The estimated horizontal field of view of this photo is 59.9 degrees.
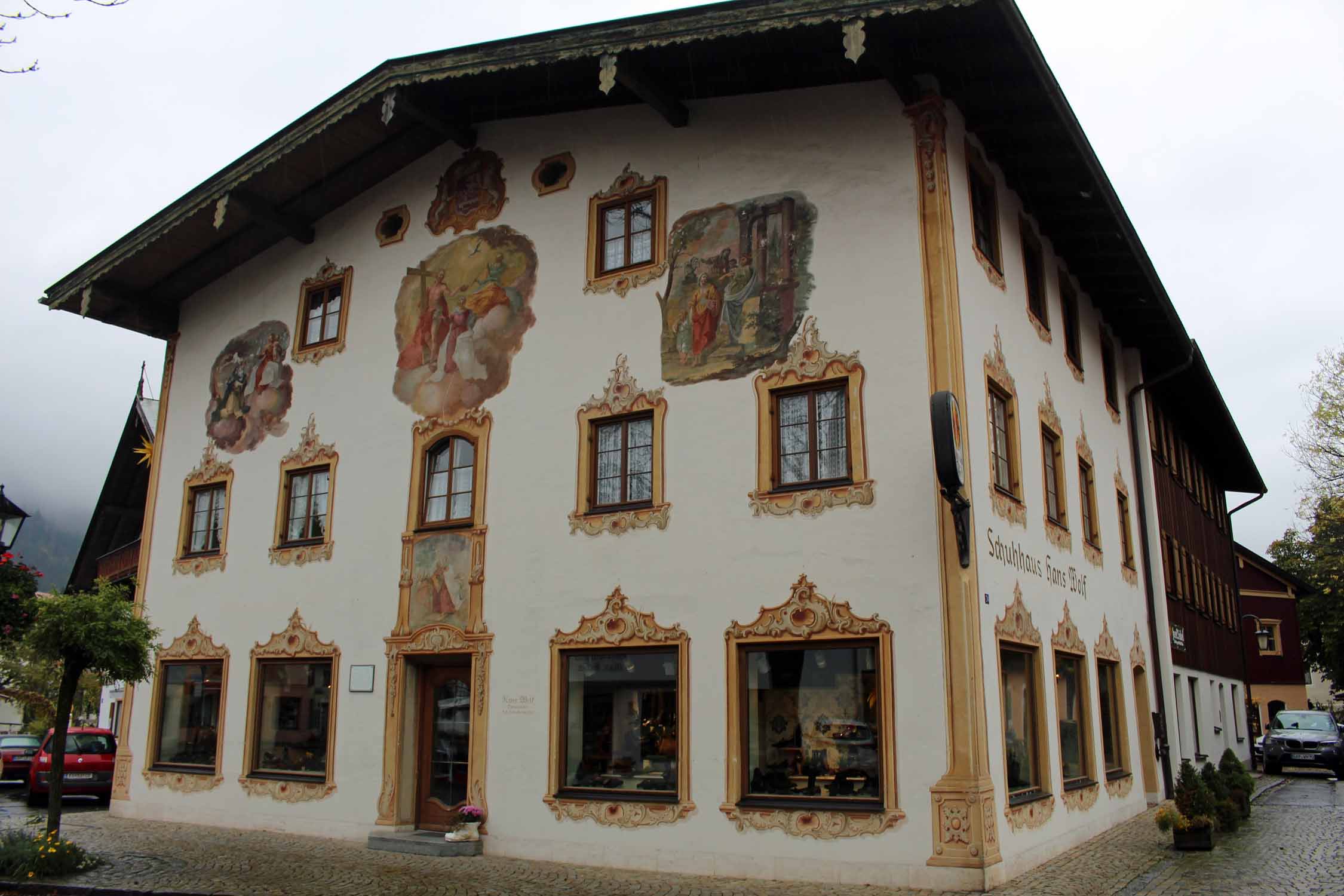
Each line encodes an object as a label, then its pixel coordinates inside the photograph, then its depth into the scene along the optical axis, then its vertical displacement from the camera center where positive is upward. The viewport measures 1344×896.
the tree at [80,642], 12.57 +0.71
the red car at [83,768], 20.33 -1.01
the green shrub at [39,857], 11.52 -1.46
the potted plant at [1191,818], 12.87 -1.16
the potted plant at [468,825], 12.99 -1.26
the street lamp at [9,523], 14.40 +2.27
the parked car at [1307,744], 28.33 -0.77
